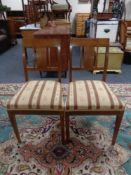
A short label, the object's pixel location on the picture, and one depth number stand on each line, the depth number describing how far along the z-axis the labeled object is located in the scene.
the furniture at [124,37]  2.35
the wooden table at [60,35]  1.80
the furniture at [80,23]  3.99
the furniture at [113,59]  2.16
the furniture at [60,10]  3.36
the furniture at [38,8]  2.86
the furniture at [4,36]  3.22
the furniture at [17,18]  4.17
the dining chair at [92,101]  0.98
